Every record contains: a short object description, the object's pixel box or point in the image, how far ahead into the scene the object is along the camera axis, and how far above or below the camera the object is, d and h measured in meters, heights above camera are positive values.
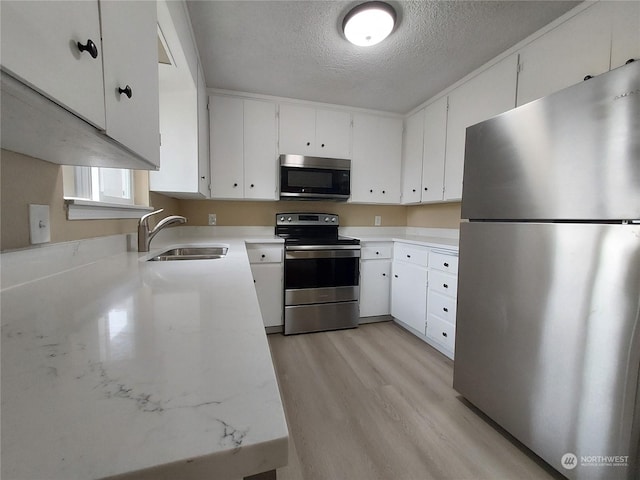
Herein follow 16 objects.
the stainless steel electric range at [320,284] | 2.50 -0.58
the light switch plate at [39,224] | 0.78 -0.02
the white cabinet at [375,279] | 2.77 -0.57
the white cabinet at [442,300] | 2.06 -0.60
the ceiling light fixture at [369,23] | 1.47 +1.17
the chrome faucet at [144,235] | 1.41 -0.08
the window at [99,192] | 1.00 +0.13
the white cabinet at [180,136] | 1.83 +0.59
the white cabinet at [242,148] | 2.50 +0.71
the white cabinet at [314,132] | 2.67 +0.95
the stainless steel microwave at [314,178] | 2.62 +0.46
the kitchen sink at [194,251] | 1.71 -0.20
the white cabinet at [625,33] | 1.27 +0.97
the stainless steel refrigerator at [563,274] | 0.92 -0.19
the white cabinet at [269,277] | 2.46 -0.51
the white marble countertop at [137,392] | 0.23 -0.20
